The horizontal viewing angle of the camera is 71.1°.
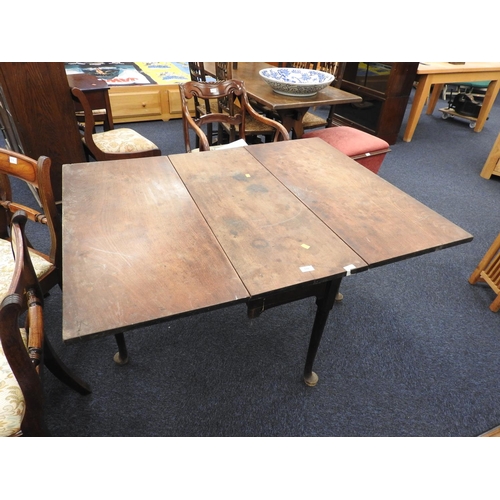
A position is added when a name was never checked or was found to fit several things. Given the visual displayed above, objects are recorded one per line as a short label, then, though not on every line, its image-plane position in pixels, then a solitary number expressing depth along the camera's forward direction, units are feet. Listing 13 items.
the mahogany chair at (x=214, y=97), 6.42
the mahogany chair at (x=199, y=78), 8.83
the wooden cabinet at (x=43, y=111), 6.27
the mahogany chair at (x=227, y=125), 8.02
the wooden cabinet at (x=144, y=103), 11.87
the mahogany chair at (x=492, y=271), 6.05
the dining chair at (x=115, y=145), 7.10
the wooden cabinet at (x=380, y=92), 11.12
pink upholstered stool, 7.80
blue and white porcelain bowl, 7.35
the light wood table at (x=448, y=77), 11.66
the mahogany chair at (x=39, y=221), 3.93
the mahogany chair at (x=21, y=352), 2.40
